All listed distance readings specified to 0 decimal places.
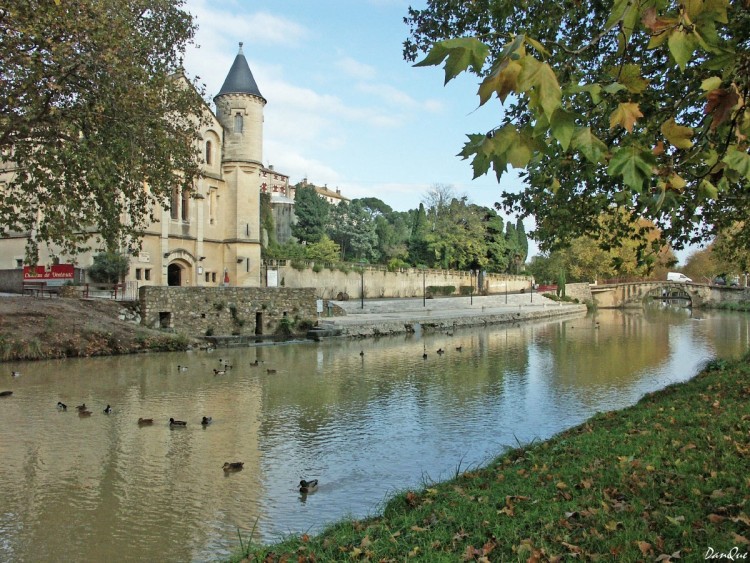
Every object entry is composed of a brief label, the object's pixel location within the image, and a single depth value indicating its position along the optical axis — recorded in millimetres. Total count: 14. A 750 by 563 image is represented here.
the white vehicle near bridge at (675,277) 71575
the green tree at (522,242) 89550
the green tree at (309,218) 62500
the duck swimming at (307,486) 7383
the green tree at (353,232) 64438
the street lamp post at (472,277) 59494
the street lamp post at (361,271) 43878
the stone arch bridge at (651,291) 63594
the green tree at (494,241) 68562
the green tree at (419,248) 63438
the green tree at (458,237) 61656
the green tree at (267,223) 51025
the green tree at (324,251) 52397
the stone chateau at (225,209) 33531
